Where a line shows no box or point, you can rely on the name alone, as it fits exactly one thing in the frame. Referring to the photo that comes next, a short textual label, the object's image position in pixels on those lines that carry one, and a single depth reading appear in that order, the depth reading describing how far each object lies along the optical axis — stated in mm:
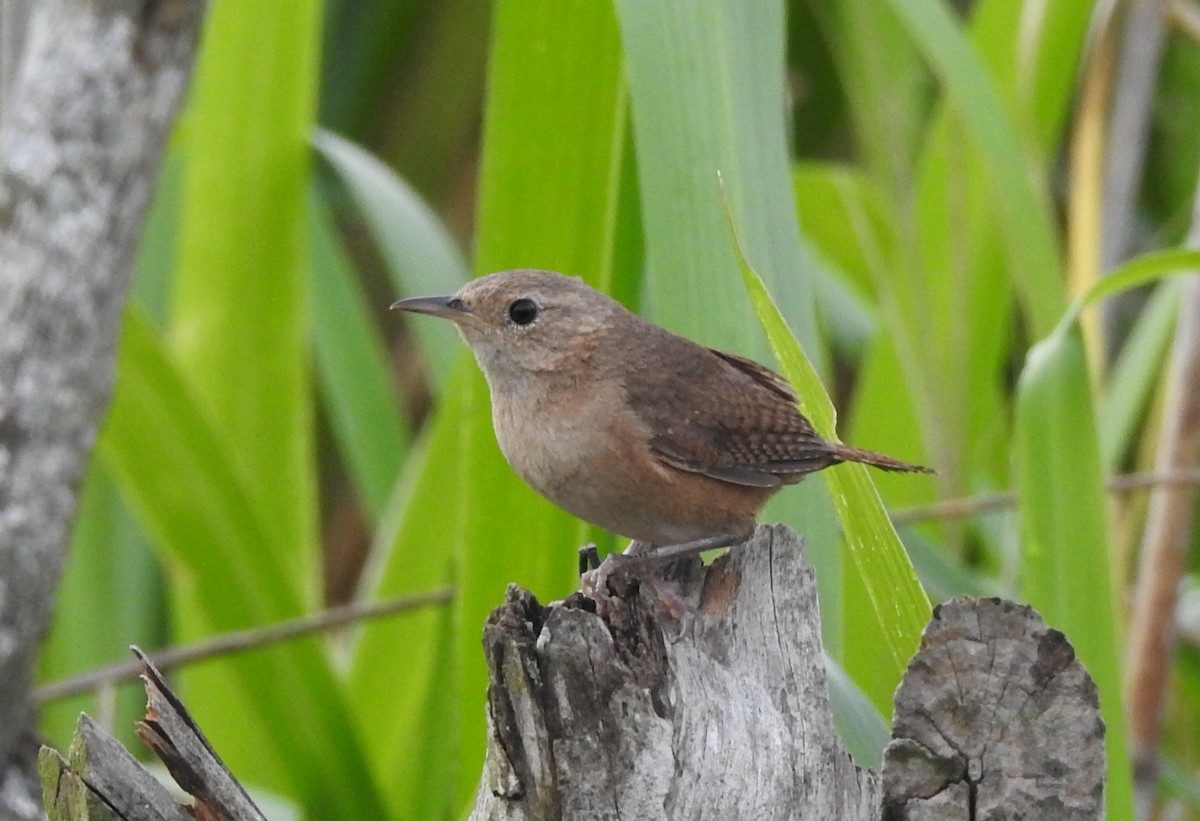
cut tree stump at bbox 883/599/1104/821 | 3710
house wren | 3799
